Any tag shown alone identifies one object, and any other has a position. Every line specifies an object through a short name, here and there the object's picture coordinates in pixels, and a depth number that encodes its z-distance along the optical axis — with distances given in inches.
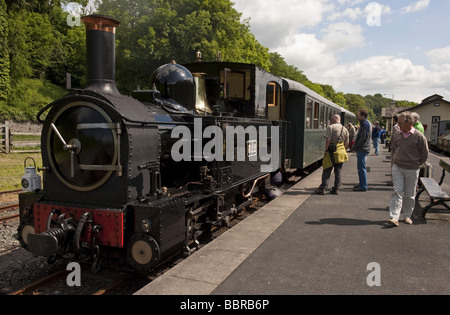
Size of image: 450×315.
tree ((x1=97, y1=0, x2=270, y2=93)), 854.5
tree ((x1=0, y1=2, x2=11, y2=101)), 889.3
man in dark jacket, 306.2
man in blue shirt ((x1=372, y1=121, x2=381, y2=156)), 662.9
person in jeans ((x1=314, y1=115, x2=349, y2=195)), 302.4
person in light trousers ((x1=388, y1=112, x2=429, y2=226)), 202.2
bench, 218.4
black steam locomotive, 146.4
